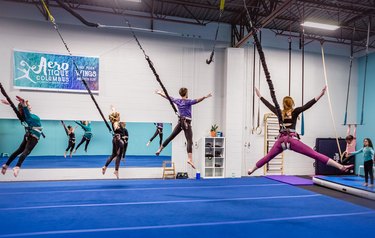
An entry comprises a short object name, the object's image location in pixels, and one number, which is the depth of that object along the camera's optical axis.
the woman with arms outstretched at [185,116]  5.21
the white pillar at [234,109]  9.30
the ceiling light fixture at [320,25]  7.77
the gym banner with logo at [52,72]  7.96
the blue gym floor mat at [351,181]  6.99
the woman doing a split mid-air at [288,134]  4.28
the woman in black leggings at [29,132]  5.09
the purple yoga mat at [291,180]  8.47
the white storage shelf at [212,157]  9.03
